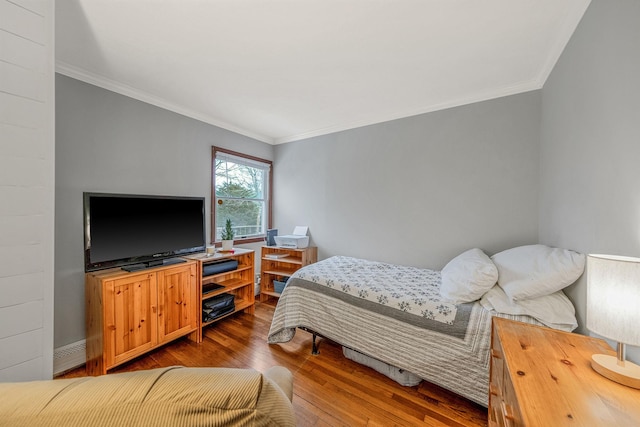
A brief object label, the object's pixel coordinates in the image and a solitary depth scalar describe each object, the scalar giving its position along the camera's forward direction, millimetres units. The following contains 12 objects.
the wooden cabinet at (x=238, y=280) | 2535
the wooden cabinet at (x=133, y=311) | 1797
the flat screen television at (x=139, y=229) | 1869
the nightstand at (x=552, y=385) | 655
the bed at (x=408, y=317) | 1440
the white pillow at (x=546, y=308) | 1346
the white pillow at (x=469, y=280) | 1604
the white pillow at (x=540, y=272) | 1369
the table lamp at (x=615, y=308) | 723
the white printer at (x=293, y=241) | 3197
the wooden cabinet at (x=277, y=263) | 3197
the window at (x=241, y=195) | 3035
